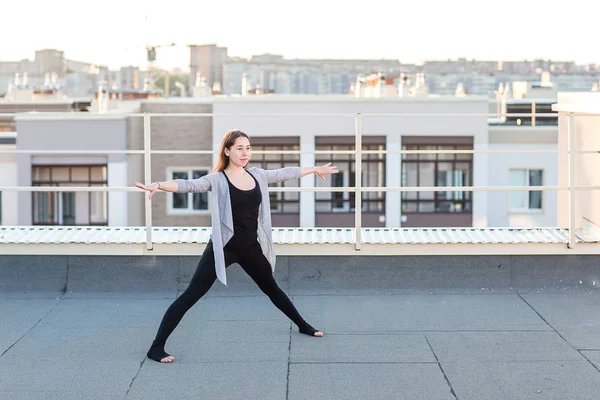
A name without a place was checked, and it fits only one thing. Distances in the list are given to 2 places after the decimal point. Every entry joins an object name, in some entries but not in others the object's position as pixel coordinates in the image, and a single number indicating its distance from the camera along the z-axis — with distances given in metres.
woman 6.66
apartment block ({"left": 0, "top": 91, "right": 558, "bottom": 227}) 37.25
